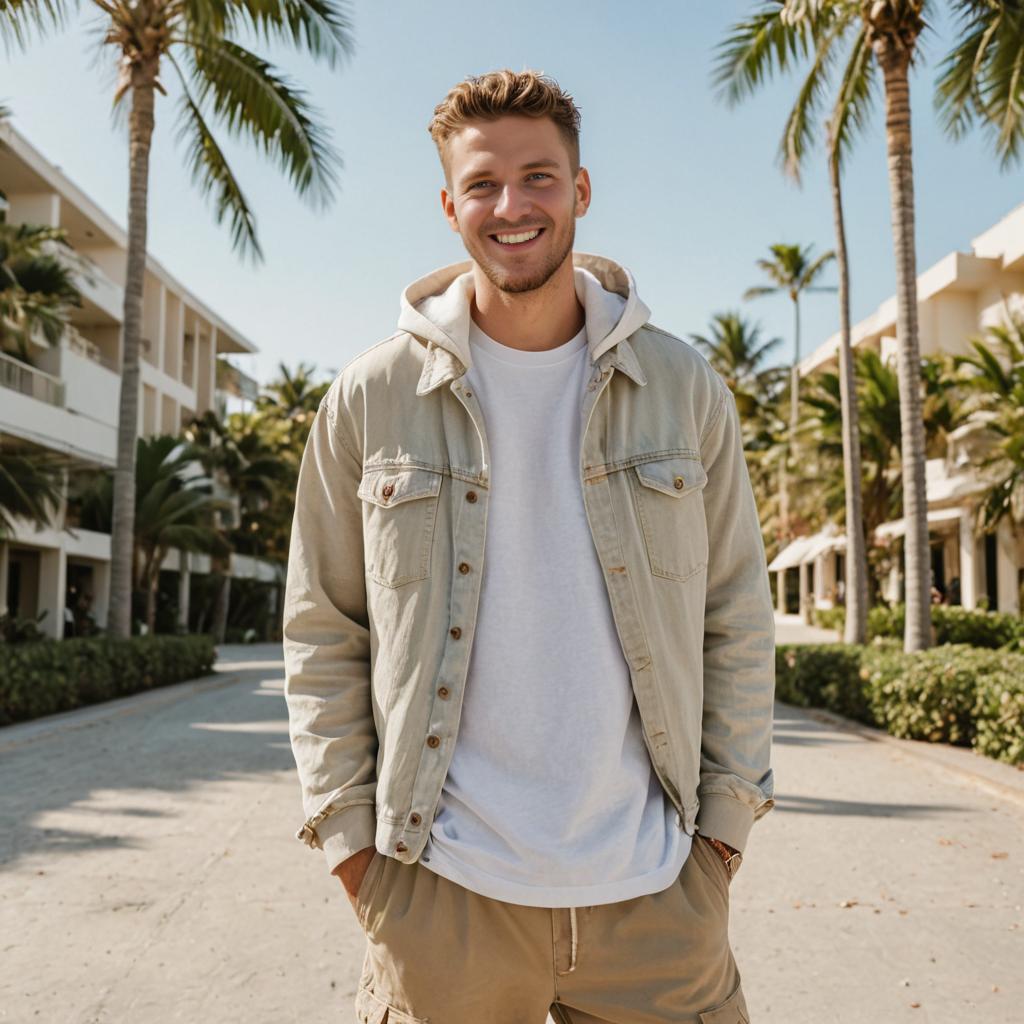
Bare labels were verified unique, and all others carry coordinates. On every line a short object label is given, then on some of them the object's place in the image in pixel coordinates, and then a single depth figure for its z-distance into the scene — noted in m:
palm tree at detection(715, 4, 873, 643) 15.57
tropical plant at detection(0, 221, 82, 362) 15.80
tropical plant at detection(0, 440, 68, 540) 15.27
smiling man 1.92
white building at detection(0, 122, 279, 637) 24.30
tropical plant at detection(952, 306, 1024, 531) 20.17
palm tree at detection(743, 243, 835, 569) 55.28
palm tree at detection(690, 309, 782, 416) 59.06
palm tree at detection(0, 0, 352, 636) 15.86
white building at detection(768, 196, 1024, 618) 28.84
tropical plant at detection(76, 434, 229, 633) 25.56
